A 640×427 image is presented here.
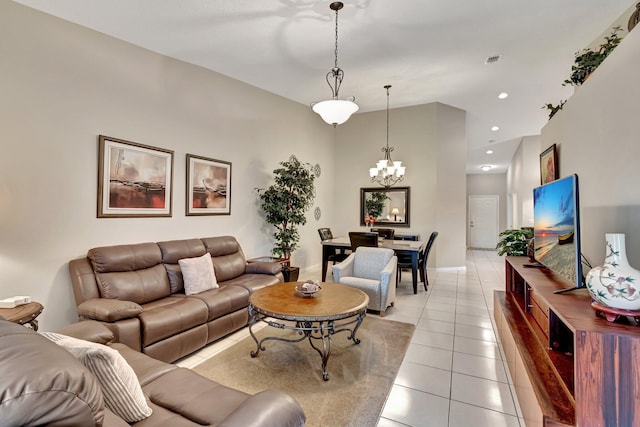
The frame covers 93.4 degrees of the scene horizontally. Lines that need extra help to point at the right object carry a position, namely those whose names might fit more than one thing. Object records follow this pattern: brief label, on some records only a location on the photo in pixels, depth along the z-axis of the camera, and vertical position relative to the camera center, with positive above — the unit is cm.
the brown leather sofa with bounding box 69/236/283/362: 238 -79
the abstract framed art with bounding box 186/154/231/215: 406 +42
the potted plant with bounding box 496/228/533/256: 335 -26
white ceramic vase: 130 -27
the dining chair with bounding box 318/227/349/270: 539 -68
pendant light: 303 +112
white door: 1116 -12
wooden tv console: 122 -74
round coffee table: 232 -74
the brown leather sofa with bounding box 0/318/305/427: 69 -49
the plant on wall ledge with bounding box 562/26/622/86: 221 +123
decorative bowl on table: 274 -66
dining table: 466 -50
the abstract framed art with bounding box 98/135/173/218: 316 +40
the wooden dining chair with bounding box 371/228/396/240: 571 -30
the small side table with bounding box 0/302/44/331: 207 -71
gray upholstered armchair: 372 -74
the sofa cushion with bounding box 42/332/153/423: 111 -63
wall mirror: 665 +28
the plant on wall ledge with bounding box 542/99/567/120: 292 +110
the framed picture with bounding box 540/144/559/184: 293 +56
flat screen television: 173 -6
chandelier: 582 +93
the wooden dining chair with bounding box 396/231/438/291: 497 -71
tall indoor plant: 496 +24
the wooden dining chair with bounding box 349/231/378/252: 473 -35
